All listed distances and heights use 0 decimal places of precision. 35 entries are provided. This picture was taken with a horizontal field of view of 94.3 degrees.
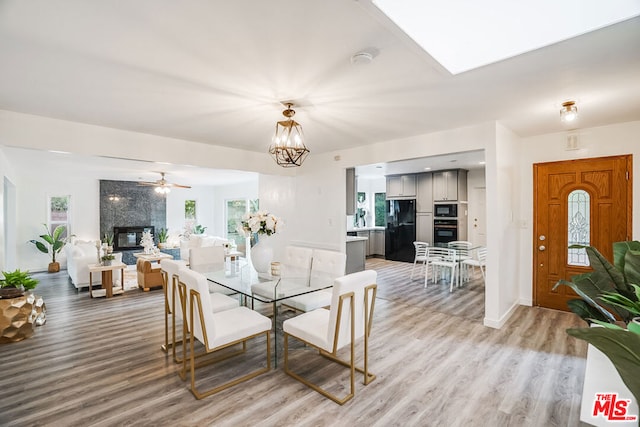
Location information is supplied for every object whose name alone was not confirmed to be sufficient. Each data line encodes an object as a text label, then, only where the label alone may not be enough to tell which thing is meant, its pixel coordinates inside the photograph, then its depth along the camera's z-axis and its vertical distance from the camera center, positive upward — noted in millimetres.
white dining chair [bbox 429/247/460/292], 5129 -871
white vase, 3188 -478
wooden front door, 3650 -26
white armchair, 5211 -877
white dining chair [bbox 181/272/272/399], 2176 -910
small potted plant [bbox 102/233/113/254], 7730 -661
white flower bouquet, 3112 -114
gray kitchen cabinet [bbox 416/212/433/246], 7477 -354
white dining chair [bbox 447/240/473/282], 5160 -713
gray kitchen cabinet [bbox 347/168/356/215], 5125 +387
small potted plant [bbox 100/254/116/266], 5191 -800
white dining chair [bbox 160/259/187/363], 2578 -672
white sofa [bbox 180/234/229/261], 7551 -749
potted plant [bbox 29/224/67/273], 7098 -749
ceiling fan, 6942 +652
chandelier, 2791 +686
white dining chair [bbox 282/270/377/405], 2131 -886
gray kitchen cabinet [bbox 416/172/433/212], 7480 +539
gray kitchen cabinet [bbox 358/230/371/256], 8598 -875
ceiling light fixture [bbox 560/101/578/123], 2896 +1017
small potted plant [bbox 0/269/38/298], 3328 -835
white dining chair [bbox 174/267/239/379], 2182 -585
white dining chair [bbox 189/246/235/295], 3971 -650
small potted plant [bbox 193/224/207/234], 10282 -547
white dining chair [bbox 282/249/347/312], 3062 -686
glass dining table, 2621 -694
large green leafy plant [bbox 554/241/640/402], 704 -324
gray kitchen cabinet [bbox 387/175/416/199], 7785 +728
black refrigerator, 7789 -453
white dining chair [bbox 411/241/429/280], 6062 -817
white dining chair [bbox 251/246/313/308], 2702 -670
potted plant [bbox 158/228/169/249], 9341 -715
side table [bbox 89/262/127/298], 4922 -1042
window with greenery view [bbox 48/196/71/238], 7629 +15
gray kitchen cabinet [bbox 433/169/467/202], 7078 +675
